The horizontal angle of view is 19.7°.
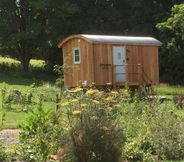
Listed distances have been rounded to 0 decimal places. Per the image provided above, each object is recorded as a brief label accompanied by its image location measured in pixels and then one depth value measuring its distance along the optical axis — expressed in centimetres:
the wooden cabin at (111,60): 2394
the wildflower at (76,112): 734
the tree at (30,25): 3931
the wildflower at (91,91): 762
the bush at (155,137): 878
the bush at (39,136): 784
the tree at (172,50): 3638
